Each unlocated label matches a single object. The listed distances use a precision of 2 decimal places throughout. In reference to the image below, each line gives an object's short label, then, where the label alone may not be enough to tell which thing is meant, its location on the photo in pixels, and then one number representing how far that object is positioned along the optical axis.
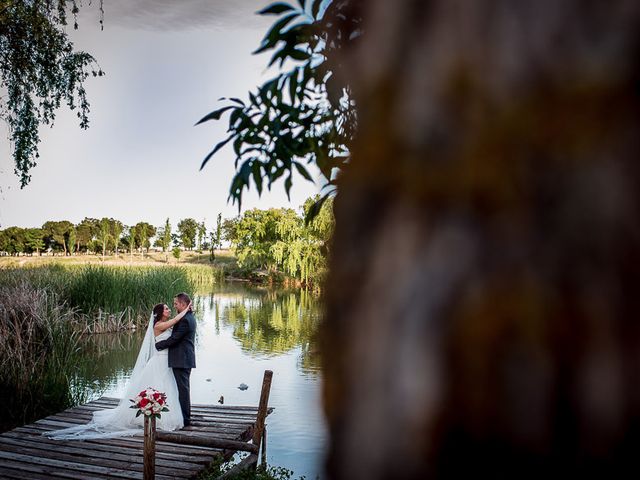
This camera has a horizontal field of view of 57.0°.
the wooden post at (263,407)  7.76
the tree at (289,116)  1.39
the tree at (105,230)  92.75
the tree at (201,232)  91.14
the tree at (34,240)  105.31
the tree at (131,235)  101.62
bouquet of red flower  5.79
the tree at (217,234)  82.88
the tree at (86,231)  105.56
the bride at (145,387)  7.71
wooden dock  6.34
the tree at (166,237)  92.12
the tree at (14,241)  103.12
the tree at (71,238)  101.41
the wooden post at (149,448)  5.54
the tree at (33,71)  9.92
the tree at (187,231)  95.75
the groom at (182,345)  7.68
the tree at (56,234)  107.56
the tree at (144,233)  101.44
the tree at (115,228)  99.38
